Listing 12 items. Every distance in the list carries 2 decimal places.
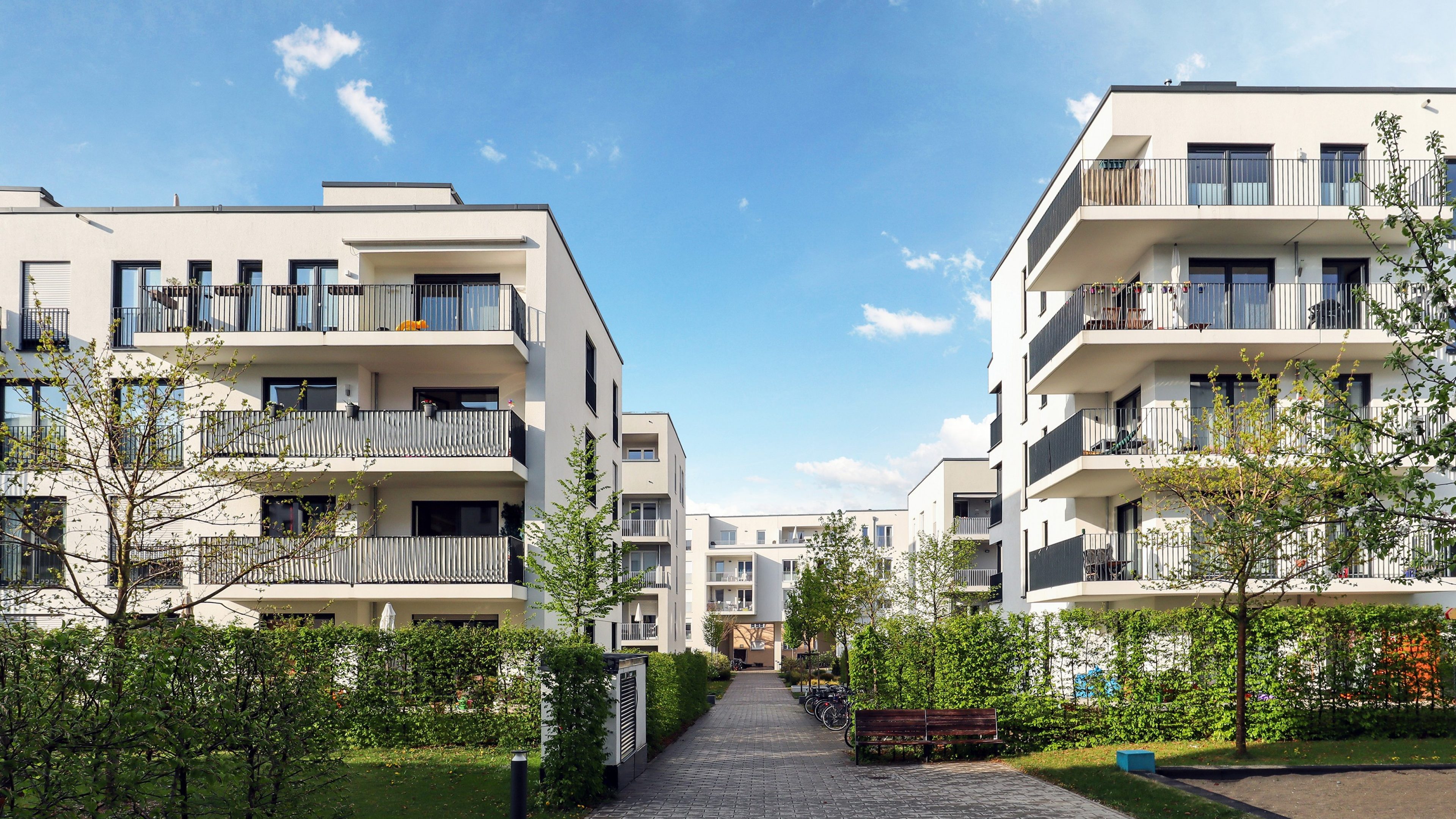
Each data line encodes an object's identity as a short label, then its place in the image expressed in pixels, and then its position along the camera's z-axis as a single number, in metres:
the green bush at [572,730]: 11.73
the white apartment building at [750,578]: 73.38
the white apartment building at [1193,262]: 20.14
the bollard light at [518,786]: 8.95
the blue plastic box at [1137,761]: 12.74
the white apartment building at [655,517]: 44.94
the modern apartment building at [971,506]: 47.59
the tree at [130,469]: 10.23
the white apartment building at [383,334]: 20.61
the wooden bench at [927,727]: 15.29
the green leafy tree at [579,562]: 19.16
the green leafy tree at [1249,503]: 11.55
